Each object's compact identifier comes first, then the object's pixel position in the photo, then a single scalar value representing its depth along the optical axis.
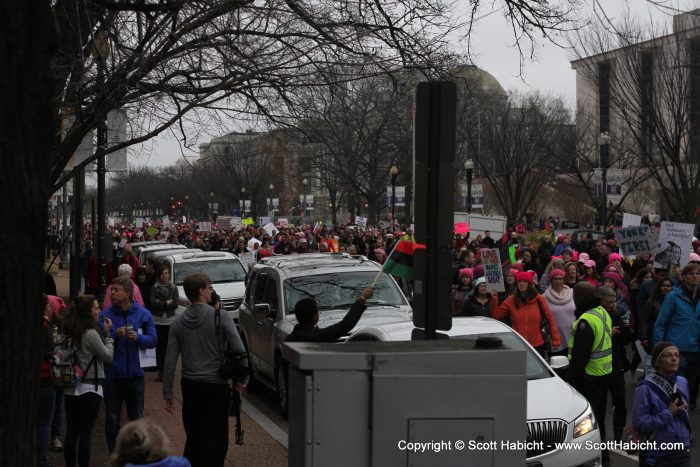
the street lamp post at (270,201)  68.81
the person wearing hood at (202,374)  7.69
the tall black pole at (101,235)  18.76
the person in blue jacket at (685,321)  11.03
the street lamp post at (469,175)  37.78
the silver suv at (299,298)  12.24
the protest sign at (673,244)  18.17
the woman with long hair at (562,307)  11.95
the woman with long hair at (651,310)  12.42
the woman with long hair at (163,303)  14.26
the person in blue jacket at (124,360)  8.73
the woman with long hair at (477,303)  12.52
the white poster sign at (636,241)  19.48
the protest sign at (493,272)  15.41
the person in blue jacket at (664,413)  6.93
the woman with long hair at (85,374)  8.25
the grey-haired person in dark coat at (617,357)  9.95
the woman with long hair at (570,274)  14.37
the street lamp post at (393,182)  39.39
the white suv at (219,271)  19.80
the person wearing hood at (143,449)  4.52
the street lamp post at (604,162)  32.44
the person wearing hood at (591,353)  9.48
